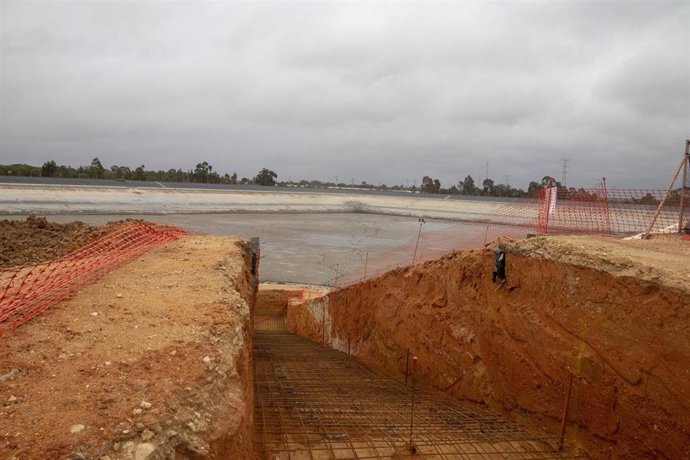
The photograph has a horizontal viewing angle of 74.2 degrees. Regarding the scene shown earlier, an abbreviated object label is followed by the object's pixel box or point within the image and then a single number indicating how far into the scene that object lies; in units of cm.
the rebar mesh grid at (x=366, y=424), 497
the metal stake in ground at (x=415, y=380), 500
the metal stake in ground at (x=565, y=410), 553
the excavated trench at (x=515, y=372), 495
